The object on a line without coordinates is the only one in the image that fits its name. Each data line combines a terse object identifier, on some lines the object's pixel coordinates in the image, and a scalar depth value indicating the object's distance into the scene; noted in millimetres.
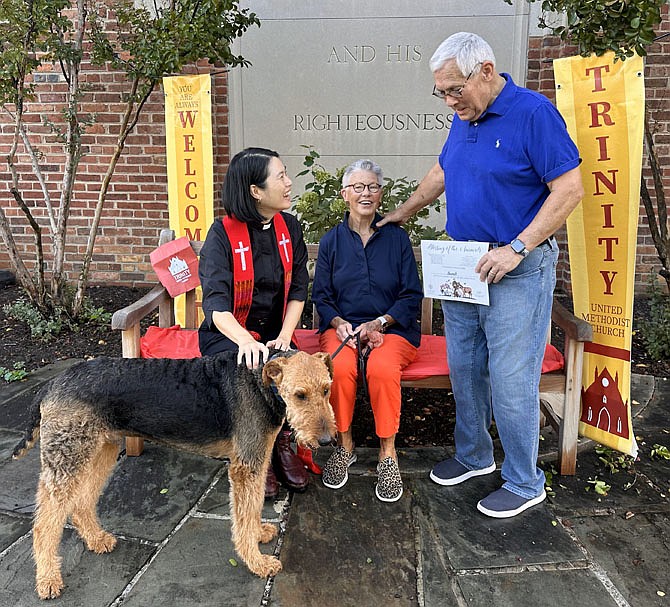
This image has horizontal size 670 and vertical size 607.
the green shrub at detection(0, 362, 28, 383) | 4465
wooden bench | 3135
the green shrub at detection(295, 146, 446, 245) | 4340
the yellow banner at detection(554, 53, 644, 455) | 2969
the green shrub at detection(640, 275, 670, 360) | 4785
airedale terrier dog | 2270
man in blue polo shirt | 2516
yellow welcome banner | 4504
